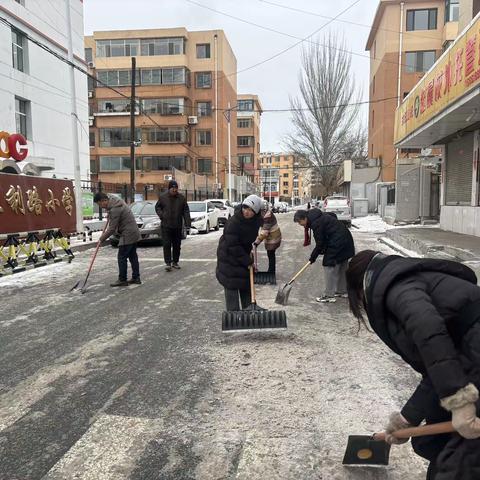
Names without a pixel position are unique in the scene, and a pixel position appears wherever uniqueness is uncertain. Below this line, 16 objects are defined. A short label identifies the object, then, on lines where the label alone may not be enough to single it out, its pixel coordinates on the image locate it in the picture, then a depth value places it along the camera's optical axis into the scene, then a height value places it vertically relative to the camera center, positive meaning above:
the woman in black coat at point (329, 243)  7.05 -0.72
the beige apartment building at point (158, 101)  49.91 +10.05
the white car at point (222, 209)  25.11 -0.81
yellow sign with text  9.18 +2.70
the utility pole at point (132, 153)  22.32 +1.95
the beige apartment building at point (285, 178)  138.25 +5.08
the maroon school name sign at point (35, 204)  10.51 -0.24
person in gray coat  8.53 -0.67
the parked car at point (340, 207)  26.75 -0.71
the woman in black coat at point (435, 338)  1.67 -0.54
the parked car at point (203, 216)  20.90 -0.96
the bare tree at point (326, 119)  45.31 +7.30
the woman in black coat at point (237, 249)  5.26 -0.62
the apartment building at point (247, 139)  75.25 +8.84
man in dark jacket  10.26 -0.53
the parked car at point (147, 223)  15.23 -0.93
